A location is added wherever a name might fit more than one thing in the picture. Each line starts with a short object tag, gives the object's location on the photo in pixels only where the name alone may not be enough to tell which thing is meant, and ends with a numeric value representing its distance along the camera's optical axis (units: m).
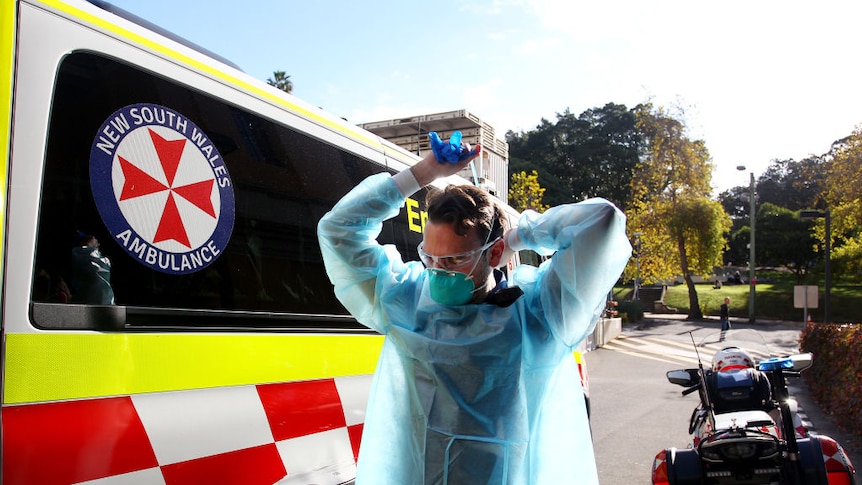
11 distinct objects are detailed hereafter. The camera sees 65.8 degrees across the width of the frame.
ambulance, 1.76
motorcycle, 3.93
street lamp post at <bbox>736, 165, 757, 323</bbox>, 30.58
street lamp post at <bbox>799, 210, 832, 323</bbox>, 17.91
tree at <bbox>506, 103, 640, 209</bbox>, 47.09
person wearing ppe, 1.74
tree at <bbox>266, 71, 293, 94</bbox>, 34.72
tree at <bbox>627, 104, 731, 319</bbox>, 30.08
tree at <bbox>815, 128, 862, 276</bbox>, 19.25
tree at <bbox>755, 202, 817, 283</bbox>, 39.34
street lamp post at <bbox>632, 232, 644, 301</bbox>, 30.16
